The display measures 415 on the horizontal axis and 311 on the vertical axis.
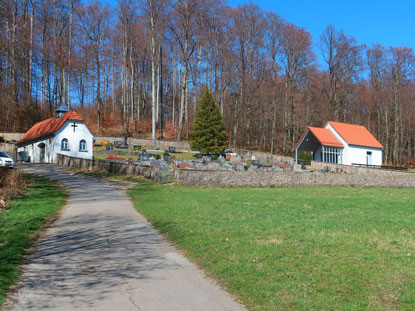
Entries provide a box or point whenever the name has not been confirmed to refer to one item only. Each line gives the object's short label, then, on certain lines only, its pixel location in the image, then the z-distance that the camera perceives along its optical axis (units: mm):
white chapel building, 39656
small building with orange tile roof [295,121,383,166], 45688
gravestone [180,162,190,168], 27762
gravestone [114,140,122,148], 50431
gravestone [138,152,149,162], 33603
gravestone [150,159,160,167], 27633
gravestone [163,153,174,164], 33466
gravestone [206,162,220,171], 29169
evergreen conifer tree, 46375
